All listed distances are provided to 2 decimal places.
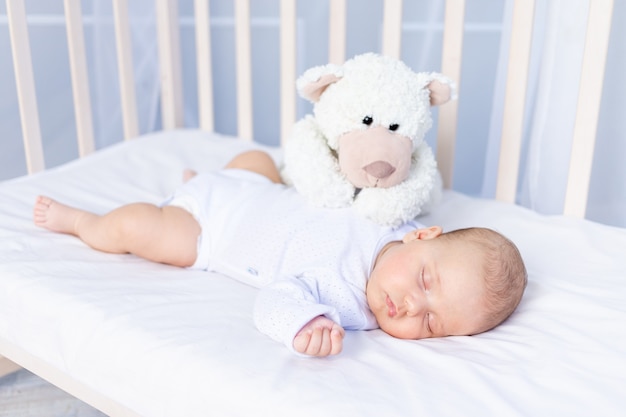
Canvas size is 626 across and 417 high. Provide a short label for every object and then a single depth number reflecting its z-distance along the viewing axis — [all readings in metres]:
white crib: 0.69
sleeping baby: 0.81
